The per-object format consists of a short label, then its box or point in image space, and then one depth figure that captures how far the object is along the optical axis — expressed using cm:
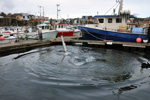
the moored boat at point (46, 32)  2190
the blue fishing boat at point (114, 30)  1649
